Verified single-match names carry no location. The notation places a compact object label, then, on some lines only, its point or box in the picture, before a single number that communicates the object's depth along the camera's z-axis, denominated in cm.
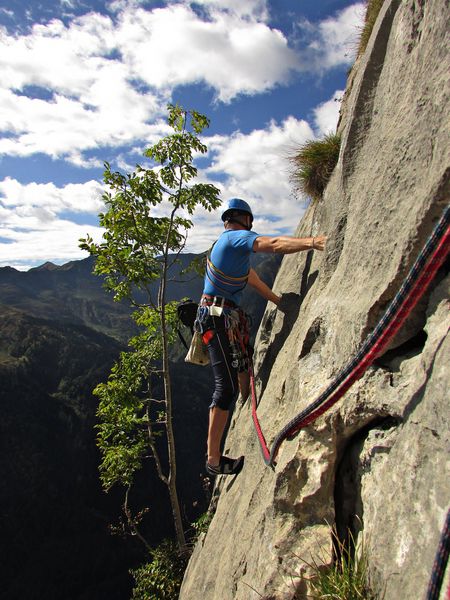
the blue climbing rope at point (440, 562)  196
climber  514
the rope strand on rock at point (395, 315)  218
